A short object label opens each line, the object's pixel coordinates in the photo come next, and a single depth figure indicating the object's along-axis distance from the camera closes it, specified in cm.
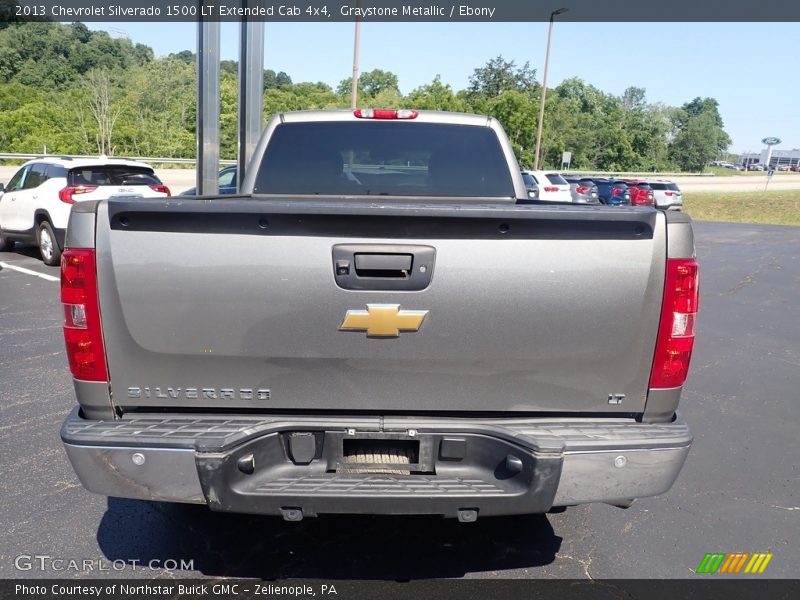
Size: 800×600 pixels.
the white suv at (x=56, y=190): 1137
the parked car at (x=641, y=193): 2855
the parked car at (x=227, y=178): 1463
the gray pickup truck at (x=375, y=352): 250
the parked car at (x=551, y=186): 2397
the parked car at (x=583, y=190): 2791
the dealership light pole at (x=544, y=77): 3750
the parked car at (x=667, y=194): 3025
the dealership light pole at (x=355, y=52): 2111
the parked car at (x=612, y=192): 3025
